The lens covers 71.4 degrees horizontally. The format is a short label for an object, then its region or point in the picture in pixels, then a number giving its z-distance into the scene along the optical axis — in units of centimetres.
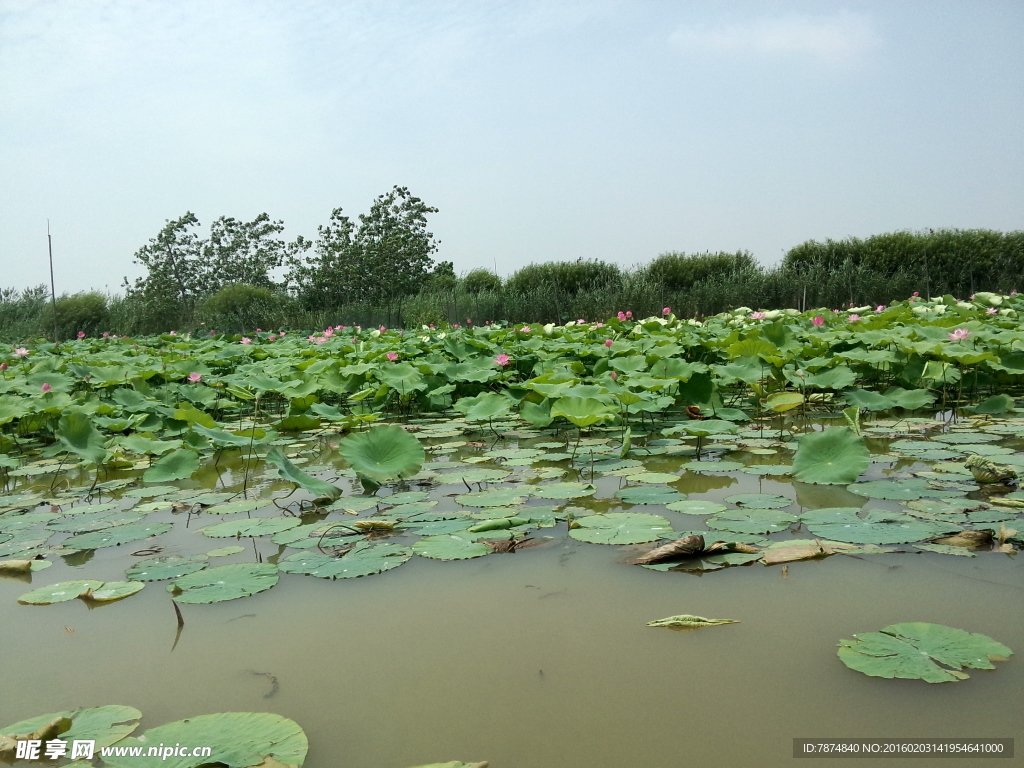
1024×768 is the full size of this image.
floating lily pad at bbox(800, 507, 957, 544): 152
